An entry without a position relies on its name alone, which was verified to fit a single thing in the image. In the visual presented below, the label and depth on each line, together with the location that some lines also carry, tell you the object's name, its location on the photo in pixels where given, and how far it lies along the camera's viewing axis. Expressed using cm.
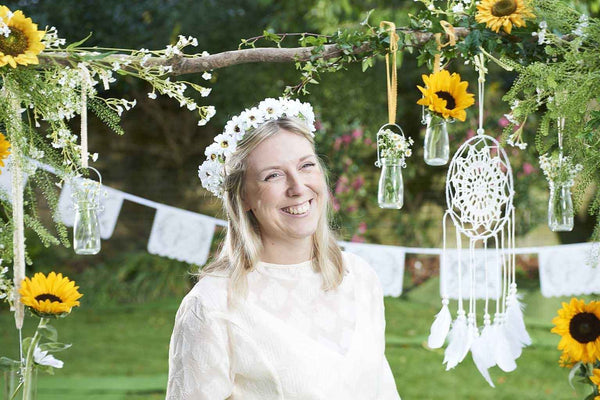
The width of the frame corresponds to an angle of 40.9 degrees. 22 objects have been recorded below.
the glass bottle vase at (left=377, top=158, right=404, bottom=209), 212
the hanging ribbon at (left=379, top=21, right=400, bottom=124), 196
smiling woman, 175
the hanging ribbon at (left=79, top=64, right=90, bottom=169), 190
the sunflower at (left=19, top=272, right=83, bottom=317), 199
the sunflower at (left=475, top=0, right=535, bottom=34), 191
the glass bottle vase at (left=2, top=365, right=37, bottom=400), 200
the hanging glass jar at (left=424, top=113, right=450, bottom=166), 204
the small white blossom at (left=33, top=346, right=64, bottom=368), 204
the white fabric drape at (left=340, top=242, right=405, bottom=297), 391
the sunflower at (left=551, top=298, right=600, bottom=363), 200
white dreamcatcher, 221
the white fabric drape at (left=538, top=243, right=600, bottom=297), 377
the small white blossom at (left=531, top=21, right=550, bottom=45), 189
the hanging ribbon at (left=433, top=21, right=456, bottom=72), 196
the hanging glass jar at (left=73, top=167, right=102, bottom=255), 204
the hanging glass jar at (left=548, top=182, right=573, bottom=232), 210
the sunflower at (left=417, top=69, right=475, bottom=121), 196
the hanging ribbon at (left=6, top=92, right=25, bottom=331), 189
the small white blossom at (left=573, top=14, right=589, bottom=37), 190
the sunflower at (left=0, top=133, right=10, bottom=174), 182
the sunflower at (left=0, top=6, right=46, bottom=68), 177
